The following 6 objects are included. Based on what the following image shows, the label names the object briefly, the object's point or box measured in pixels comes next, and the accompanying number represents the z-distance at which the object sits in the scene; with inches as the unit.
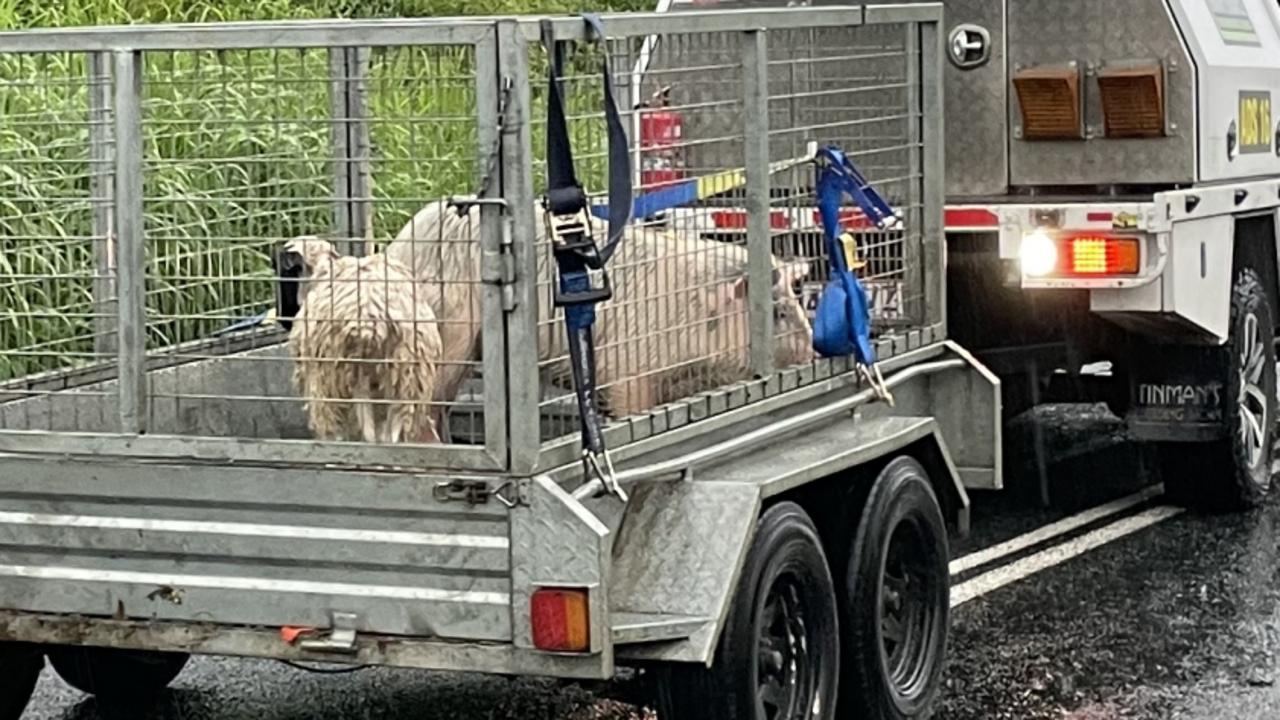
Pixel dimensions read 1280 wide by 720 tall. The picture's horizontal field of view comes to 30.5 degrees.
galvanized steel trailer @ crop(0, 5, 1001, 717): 215.6
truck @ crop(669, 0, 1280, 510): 368.5
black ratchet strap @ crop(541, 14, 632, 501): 215.5
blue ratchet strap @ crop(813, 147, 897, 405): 270.8
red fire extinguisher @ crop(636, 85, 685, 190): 252.5
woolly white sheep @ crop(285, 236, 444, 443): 229.1
